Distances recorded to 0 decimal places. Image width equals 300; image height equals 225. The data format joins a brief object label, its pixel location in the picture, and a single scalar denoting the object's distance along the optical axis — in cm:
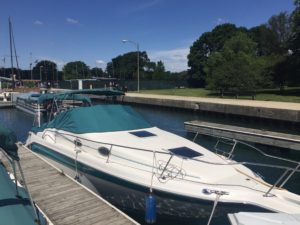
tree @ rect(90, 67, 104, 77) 9631
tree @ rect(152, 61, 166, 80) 7063
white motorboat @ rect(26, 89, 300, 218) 463
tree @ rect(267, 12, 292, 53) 4265
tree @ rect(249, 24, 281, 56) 4316
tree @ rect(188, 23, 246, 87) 5102
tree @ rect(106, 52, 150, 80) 8285
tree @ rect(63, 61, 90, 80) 9301
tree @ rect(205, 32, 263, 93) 2599
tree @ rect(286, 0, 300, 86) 2796
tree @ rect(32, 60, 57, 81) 8851
